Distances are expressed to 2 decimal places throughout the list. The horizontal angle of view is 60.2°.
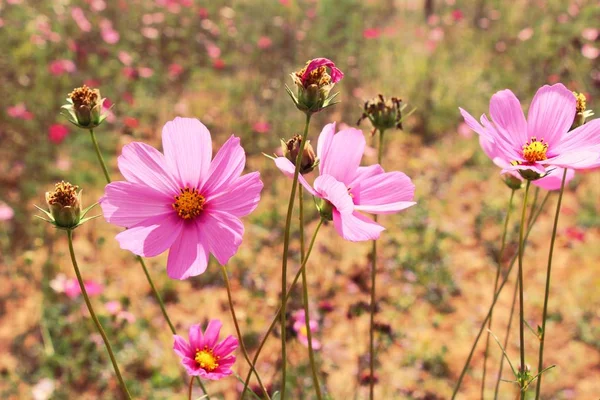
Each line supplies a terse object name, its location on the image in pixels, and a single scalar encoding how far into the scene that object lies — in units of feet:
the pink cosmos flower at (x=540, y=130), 2.10
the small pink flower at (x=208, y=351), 2.33
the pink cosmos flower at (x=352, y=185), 1.91
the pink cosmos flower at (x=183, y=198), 1.98
